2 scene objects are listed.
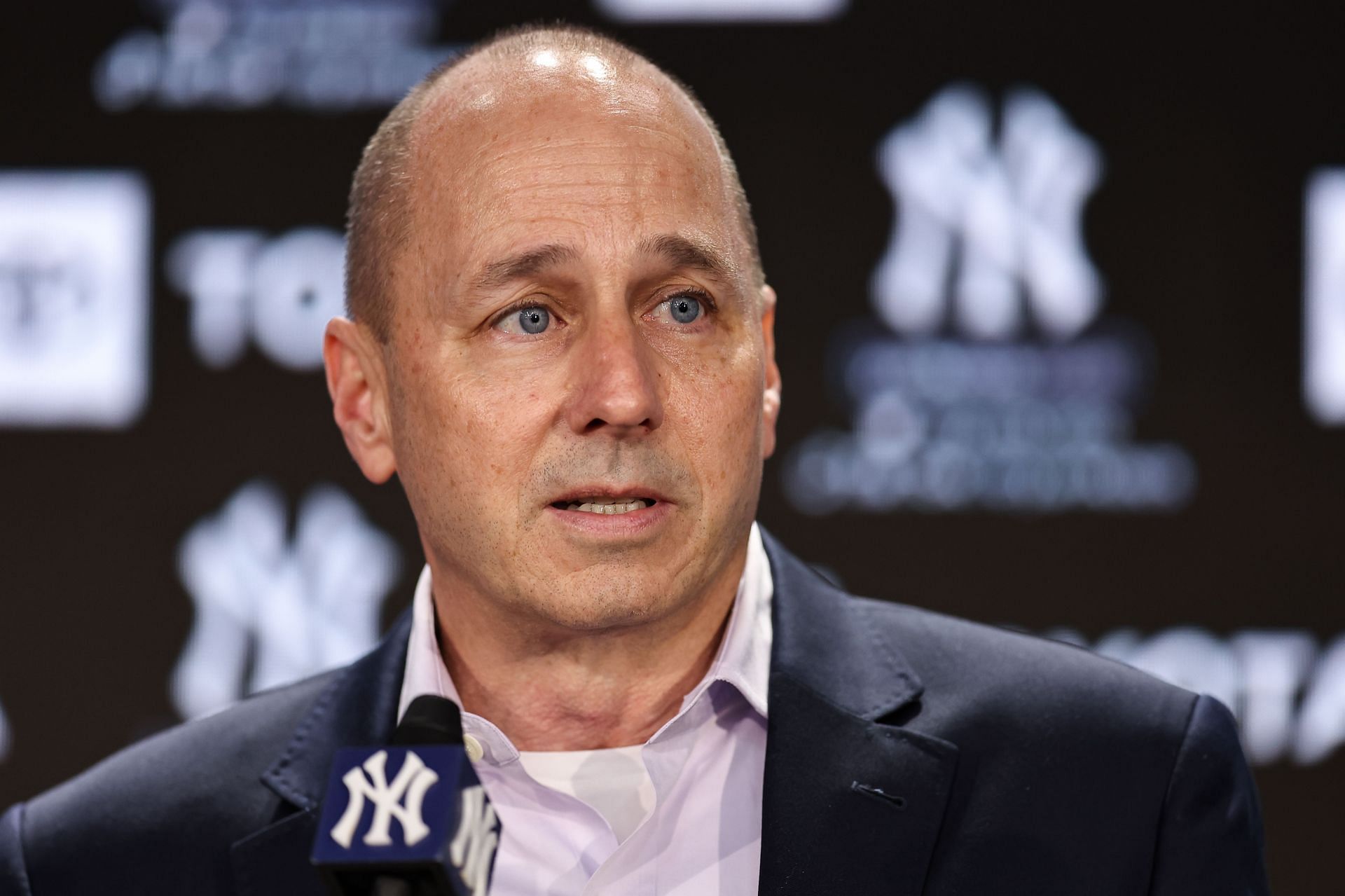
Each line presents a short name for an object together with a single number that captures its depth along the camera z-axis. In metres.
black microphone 5.75
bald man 5.94
